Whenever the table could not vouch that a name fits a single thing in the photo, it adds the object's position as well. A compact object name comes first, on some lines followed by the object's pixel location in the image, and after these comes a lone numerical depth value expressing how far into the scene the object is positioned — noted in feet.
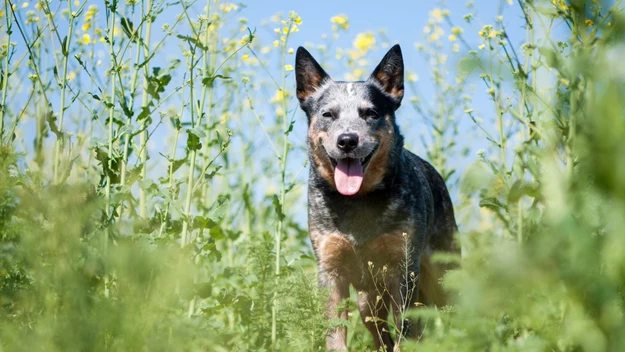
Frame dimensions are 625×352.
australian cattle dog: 14.99
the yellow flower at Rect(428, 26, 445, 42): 21.31
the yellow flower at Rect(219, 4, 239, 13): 16.39
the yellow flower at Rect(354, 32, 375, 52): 23.91
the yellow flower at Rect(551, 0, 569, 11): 6.64
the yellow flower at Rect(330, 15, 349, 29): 18.54
